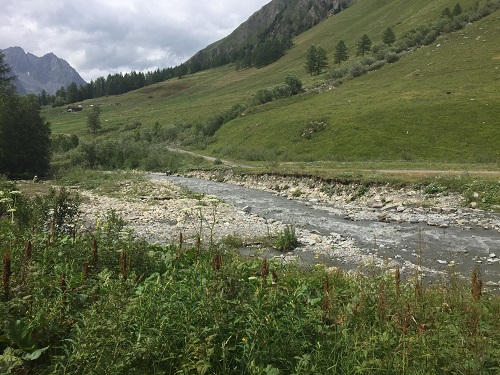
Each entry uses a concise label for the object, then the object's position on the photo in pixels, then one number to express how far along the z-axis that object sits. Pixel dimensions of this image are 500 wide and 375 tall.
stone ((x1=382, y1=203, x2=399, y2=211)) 24.26
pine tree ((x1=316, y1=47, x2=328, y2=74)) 122.50
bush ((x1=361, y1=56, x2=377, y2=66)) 96.37
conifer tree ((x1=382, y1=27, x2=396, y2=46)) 110.31
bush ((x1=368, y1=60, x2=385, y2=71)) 93.44
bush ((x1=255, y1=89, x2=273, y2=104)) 92.06
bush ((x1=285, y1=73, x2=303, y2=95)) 93.19
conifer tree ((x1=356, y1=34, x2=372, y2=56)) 120.91
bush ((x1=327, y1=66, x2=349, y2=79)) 98.25
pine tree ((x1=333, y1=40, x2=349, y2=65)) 126.35
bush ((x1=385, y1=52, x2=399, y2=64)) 93.69
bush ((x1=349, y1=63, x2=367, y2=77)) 93.50
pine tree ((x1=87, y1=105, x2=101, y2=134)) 116.31
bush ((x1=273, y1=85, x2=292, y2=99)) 92.12
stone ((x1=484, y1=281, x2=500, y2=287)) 11.47
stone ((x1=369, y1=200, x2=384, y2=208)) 25.22
